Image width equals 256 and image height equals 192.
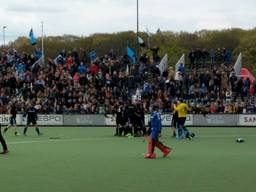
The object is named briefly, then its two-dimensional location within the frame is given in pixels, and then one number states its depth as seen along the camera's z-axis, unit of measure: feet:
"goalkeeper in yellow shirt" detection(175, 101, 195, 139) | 91.91
